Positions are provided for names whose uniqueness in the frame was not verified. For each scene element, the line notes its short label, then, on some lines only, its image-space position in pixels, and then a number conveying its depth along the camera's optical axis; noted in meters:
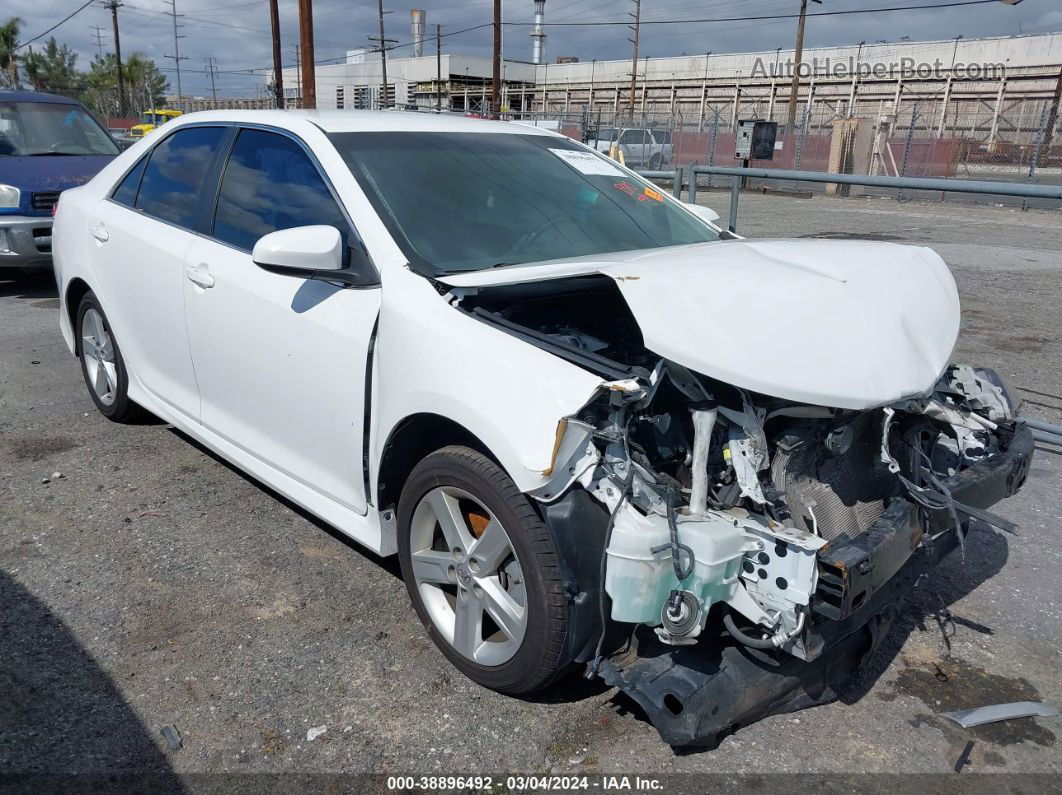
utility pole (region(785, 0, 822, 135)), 35.49
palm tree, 51.81
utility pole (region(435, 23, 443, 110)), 56.91
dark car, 8.50
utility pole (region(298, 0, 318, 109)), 22.70
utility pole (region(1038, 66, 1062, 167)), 28.98
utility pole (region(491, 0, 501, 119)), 29.61
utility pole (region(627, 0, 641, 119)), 53.72
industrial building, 43.84
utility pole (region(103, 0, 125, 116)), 53.03
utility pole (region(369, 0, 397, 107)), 53.46
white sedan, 2.35
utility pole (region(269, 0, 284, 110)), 28.69
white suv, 28.97
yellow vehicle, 37.10
